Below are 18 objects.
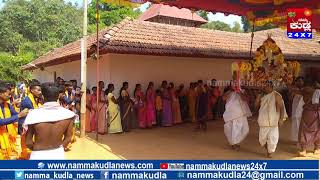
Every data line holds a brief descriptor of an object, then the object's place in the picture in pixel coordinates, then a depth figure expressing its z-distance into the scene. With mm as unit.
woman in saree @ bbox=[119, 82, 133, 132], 7931
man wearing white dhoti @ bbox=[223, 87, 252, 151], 6068
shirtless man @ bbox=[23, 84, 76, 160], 2635
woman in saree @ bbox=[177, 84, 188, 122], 9049
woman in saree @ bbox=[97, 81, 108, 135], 7761
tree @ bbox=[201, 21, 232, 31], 37561
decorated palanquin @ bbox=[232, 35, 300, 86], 6227
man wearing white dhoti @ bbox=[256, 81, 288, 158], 5624
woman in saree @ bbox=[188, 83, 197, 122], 9079
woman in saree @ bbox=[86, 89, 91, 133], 7991
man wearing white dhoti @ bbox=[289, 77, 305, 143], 6539
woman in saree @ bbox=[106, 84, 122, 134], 7771
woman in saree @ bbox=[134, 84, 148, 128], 8233
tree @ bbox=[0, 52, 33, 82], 17507
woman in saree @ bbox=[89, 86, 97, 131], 7882
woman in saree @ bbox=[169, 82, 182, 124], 8770
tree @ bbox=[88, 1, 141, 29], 25893
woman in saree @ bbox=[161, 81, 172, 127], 8578
